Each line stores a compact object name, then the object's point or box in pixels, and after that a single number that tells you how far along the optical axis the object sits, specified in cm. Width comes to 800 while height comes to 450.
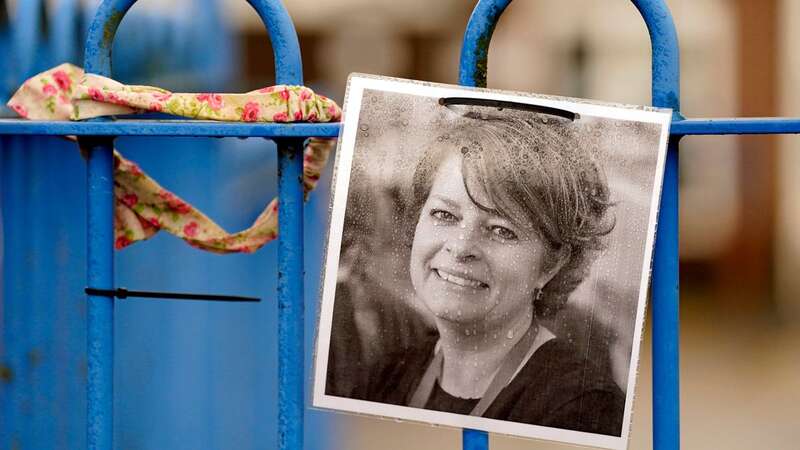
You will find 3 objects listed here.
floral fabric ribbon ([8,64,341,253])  186
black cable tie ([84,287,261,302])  189
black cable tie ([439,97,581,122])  182
